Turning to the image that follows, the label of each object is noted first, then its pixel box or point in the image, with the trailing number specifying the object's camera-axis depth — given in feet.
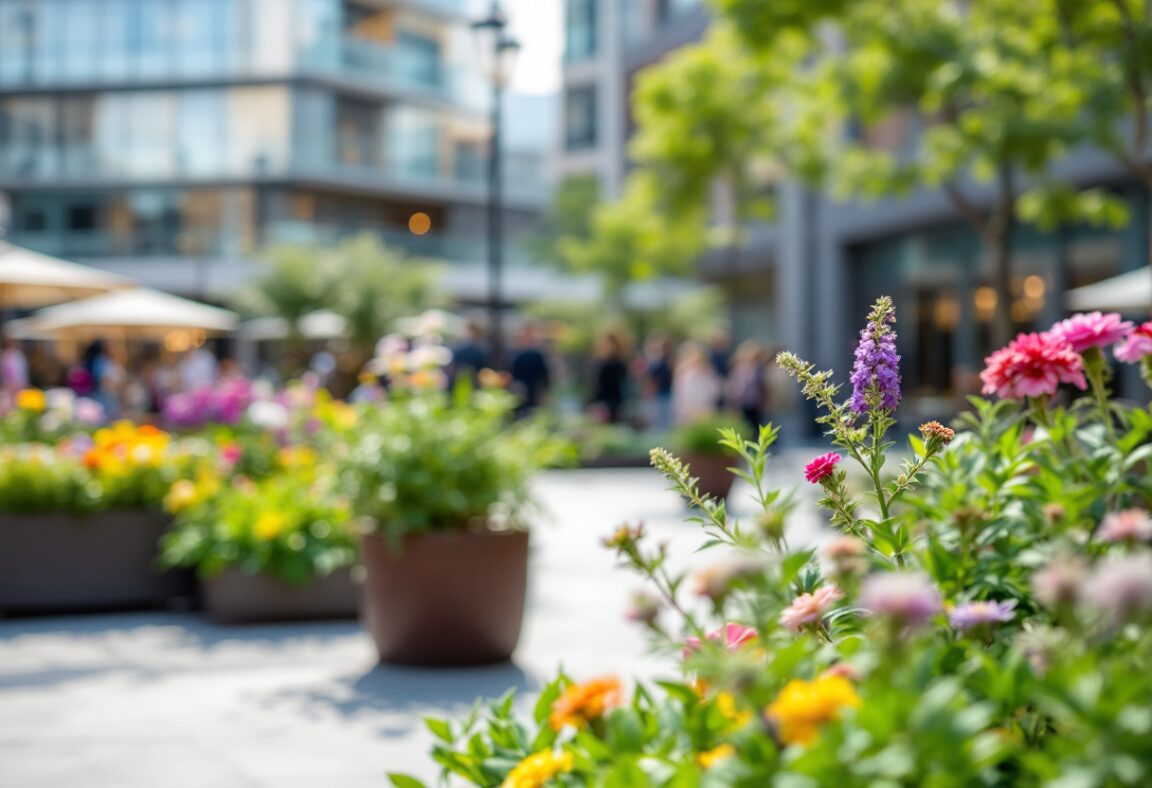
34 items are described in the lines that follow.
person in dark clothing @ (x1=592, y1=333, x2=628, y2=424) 66.08
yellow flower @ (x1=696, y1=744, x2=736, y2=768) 4.79
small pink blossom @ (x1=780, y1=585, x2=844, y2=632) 5.78
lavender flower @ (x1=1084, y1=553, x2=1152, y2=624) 3.24
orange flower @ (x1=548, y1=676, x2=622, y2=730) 5.56
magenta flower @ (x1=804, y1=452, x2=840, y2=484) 6.95
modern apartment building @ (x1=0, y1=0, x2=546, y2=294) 159.43
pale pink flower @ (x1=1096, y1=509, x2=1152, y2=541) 4.25
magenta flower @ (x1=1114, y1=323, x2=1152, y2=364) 7.11
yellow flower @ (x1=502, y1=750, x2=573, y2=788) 5.63
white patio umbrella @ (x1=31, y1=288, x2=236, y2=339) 71.41
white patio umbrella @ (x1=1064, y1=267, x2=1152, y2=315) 39.75
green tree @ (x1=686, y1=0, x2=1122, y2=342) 43.86
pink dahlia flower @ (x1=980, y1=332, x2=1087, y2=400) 7.47
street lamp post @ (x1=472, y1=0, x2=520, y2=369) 50.19
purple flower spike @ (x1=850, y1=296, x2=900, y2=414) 6.69
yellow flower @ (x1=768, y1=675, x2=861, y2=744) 3.90
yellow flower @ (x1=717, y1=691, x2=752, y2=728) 5.11
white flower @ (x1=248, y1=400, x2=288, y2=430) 30.37
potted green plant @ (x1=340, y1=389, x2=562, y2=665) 20.93
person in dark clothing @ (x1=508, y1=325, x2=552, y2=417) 60.75
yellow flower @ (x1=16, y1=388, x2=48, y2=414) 31.68
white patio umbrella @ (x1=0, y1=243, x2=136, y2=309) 46.03
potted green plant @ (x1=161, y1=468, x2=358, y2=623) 25.84
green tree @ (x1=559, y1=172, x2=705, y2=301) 75.66
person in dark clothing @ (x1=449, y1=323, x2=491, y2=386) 53.42
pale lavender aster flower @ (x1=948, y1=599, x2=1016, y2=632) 5.30
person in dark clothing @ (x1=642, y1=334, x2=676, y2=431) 71.77
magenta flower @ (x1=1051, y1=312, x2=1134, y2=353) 7.81
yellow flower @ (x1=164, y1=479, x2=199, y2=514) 27.50
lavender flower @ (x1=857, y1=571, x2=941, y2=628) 3.61
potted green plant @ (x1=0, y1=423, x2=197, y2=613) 27.53
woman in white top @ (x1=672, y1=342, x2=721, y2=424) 58.65
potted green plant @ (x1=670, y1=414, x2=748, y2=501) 47.16
